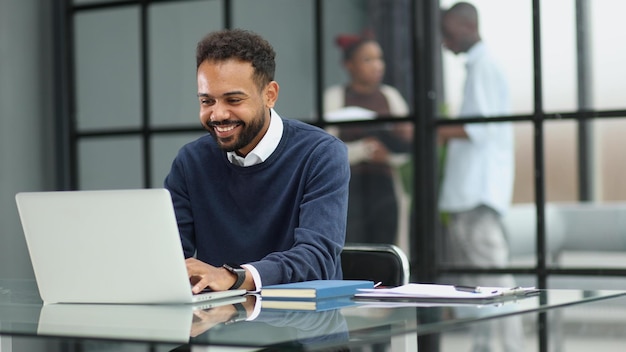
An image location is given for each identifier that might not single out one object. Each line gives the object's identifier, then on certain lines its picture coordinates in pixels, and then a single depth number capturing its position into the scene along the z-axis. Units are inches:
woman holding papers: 249.6
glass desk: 145.4
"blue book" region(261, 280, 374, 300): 161.8
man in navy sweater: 179.7
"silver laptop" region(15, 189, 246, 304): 160.5
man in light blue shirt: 243.3
